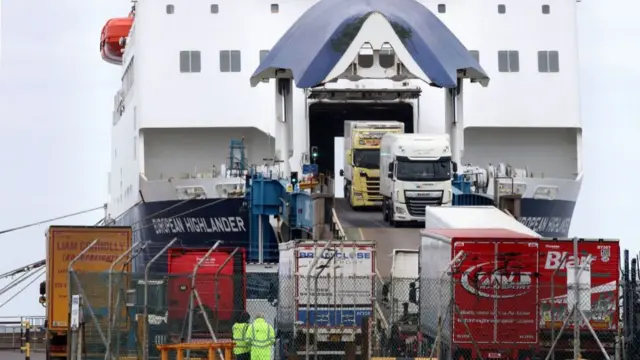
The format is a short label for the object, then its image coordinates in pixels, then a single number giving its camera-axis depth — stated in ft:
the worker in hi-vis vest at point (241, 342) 91.50
